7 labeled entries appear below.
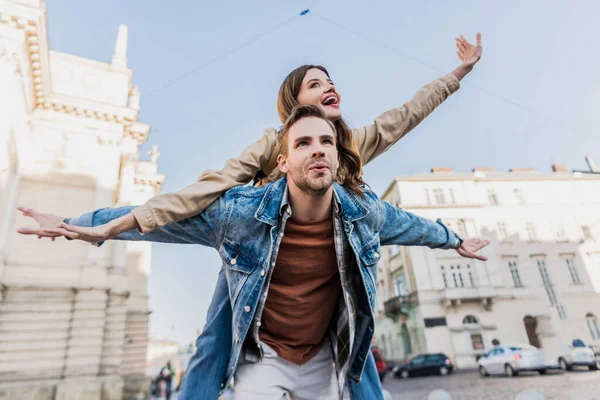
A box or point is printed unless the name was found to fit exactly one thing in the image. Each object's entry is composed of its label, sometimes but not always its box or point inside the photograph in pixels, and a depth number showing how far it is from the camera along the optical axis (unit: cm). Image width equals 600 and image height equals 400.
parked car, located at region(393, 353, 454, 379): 2008
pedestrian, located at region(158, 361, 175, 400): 1523
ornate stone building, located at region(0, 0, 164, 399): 1276
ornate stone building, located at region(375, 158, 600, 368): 2175
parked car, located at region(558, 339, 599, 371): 1269
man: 174
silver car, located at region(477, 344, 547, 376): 1345
